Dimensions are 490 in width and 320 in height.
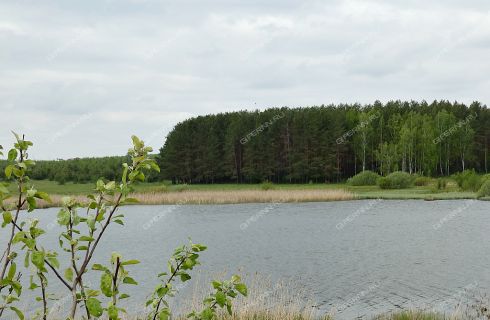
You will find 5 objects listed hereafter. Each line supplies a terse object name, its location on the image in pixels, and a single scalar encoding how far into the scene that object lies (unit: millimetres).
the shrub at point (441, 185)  56875
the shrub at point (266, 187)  60969
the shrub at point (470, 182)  54372
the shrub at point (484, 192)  48031
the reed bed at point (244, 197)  47938
